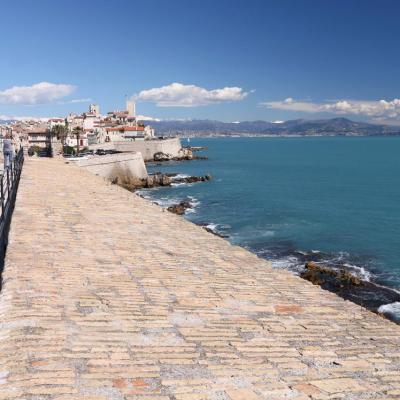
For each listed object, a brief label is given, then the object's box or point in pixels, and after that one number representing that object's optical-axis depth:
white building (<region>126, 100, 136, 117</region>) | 192.50
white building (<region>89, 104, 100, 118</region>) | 189.75
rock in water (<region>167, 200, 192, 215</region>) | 43.45
